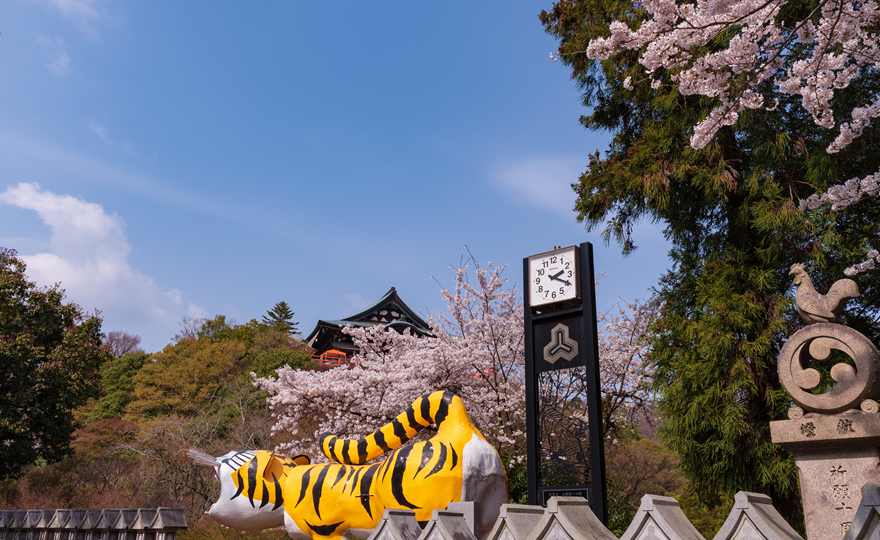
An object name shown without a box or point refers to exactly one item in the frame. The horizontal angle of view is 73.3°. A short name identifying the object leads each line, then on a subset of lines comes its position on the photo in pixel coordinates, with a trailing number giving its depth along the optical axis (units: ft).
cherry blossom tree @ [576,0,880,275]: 19.03
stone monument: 12.07
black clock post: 18.44
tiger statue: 18.12
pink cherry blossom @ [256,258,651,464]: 38.59
